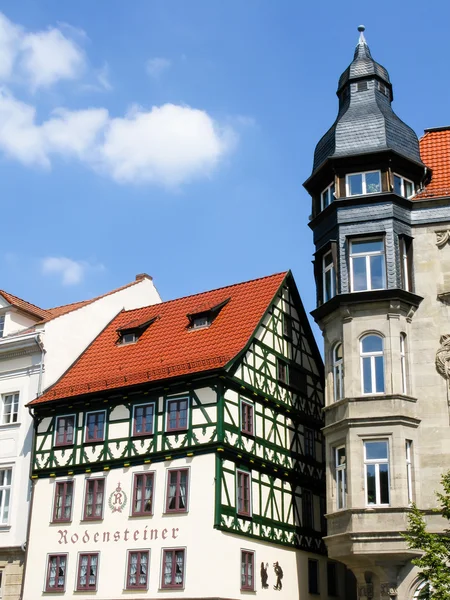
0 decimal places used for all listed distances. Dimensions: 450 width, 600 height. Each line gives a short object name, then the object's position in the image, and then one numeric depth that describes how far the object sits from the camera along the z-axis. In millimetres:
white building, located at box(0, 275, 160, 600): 33219
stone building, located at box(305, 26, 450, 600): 27891
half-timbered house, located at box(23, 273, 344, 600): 28891
